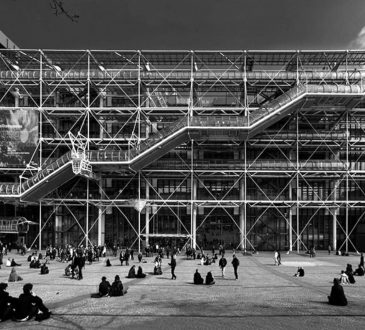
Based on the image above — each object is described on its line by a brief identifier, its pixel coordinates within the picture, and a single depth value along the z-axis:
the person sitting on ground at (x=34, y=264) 25.89
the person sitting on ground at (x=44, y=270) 22.64
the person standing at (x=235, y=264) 20.66
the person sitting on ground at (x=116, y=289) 15.70
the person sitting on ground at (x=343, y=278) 19.56
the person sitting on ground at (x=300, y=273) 22.17
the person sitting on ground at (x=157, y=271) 23.08
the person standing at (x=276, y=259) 28.56
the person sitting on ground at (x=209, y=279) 19.16
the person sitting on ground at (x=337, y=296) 14.05
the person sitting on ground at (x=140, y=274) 21.75
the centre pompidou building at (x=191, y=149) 38.28
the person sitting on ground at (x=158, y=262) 23.56
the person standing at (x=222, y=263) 21.23
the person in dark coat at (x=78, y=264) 20.42
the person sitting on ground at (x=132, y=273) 21.69
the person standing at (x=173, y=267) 21.11
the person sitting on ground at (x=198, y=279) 19.27
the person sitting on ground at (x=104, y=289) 15.64
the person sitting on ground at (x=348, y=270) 20.32
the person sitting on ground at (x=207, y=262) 28.58
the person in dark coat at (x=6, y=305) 11.59
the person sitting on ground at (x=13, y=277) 19.72
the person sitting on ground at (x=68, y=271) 21.66
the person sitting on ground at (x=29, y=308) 11.48
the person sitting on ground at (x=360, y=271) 23.00
